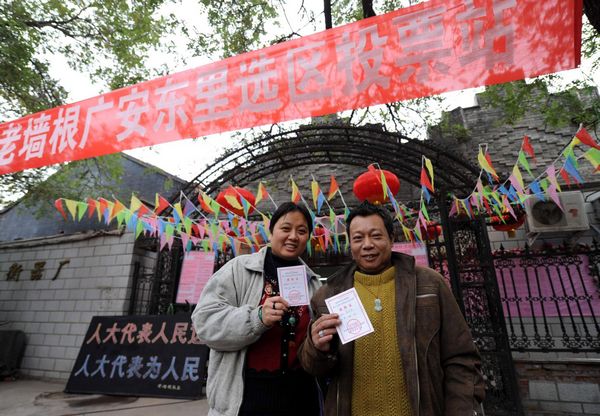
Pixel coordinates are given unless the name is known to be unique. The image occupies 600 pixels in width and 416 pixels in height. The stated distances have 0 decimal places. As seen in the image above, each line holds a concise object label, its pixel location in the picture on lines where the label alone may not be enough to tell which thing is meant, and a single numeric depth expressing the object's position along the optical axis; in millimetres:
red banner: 2543
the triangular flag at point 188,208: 5378
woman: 1583
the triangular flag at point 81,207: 4842
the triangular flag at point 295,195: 4930
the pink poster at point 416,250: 6020
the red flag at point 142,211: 5285
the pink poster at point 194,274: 6574
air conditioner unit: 5542
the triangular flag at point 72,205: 4737
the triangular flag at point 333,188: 4784
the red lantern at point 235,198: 5035
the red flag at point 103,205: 5108
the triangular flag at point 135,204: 4795
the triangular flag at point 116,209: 5089
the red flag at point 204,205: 5205
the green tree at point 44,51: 6438
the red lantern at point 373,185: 4359
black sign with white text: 4586
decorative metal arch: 5340
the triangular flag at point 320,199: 4858
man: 1400
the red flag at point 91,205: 5043
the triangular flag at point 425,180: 4152
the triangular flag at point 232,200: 4973
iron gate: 4219
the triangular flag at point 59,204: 4956
